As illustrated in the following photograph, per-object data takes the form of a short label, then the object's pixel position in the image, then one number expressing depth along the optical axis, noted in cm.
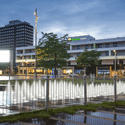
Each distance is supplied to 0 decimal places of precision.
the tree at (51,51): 3156
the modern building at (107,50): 5916
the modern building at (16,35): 16350
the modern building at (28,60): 7625
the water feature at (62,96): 806
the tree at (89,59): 4521
